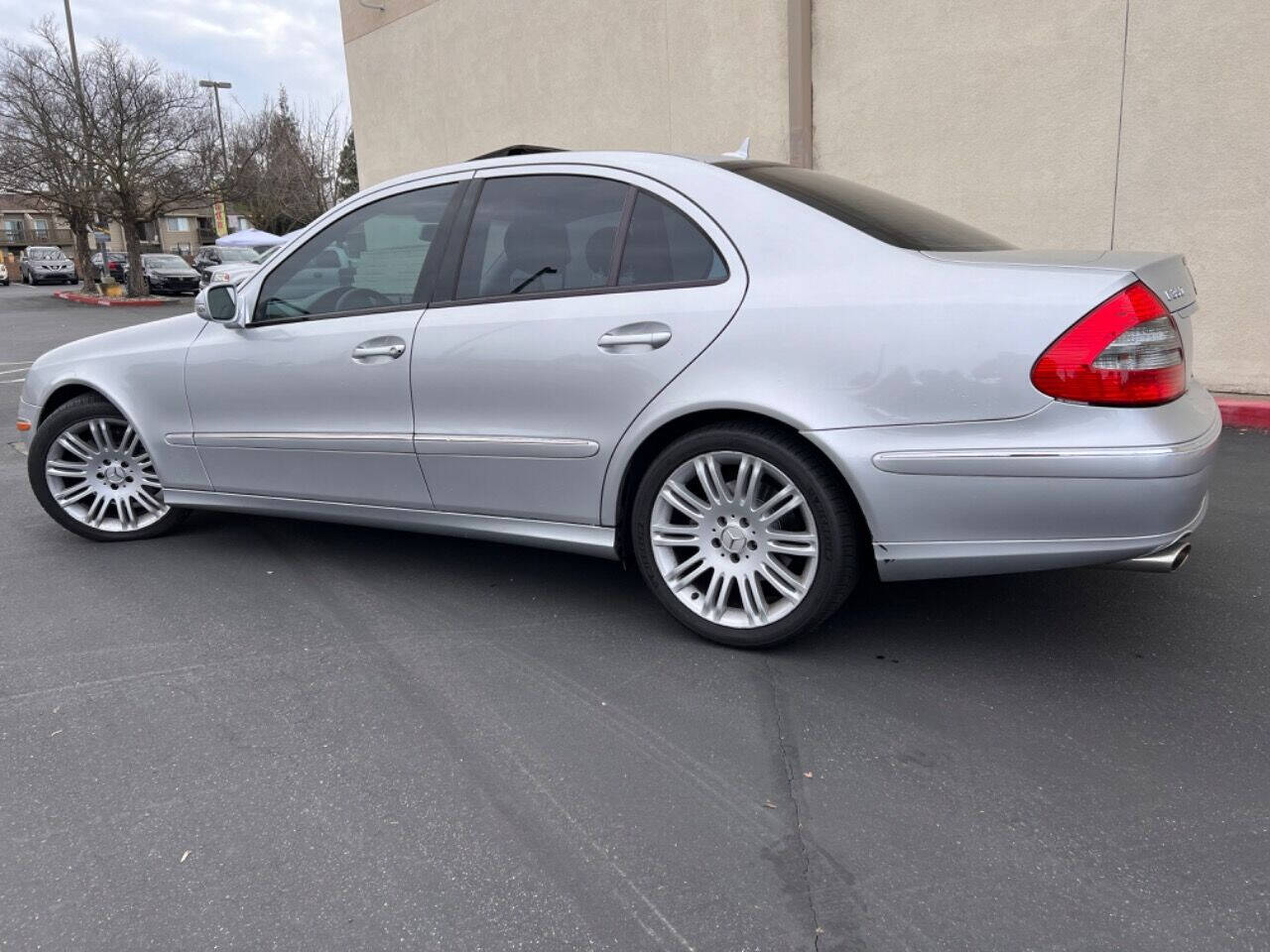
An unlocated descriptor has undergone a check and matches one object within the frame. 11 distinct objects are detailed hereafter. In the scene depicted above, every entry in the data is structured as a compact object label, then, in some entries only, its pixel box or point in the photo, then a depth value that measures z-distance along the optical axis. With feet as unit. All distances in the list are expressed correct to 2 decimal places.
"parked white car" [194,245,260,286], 92.73
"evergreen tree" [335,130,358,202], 121.80
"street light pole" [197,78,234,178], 86.31
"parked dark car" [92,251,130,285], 109.09
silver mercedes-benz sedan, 8.59
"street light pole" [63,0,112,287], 76.18
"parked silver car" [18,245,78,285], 138.51
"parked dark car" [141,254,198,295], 93.61
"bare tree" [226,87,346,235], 99.86
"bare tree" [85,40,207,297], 78.38
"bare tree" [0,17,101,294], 77.15
